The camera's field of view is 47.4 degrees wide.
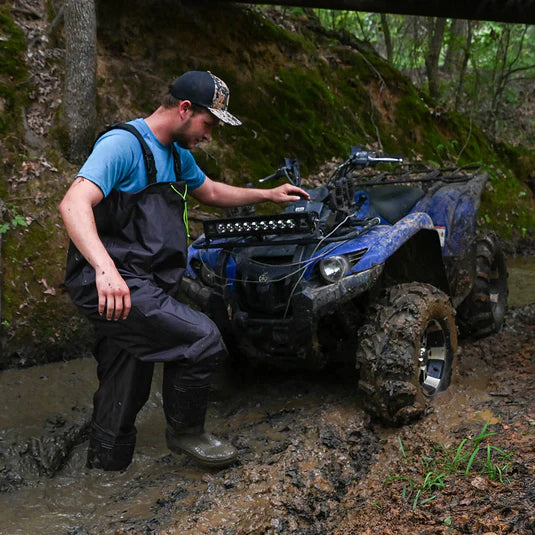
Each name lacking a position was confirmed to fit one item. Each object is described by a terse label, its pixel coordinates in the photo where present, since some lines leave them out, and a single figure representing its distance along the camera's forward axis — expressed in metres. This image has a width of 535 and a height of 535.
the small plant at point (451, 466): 2.75
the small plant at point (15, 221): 5.00
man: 2.80
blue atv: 3.52
